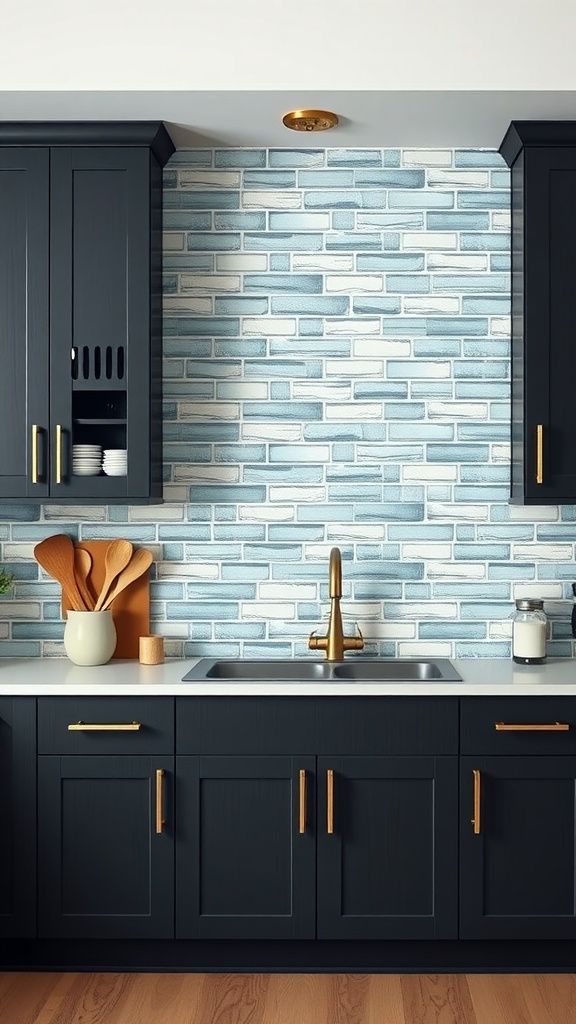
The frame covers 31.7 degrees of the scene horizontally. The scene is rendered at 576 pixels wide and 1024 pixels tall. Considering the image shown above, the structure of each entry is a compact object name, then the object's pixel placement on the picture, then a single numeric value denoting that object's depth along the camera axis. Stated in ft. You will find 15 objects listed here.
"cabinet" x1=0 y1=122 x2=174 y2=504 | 10.10
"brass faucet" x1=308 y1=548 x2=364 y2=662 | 10.53
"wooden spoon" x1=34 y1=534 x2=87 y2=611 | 10.93
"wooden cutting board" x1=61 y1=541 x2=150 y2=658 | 11.12
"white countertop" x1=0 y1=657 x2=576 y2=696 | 9.36
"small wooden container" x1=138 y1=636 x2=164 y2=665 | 10.52
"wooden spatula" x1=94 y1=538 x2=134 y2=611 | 10.91
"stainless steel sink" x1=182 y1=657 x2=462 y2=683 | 10.73
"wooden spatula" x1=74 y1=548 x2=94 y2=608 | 11.02
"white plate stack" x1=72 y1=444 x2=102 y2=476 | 10.19
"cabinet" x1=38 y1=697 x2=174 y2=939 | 9.46
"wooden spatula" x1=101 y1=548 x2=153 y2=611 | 10.93
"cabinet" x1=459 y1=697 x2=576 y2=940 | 9.41
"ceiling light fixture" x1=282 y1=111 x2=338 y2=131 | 9.87
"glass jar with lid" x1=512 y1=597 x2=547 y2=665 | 10.45
